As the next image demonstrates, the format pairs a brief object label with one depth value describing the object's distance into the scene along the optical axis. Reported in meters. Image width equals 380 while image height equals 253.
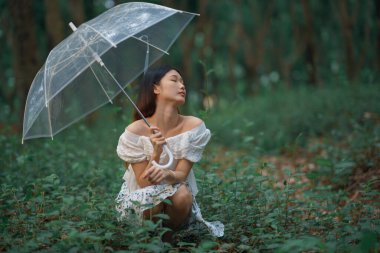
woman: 3.78
